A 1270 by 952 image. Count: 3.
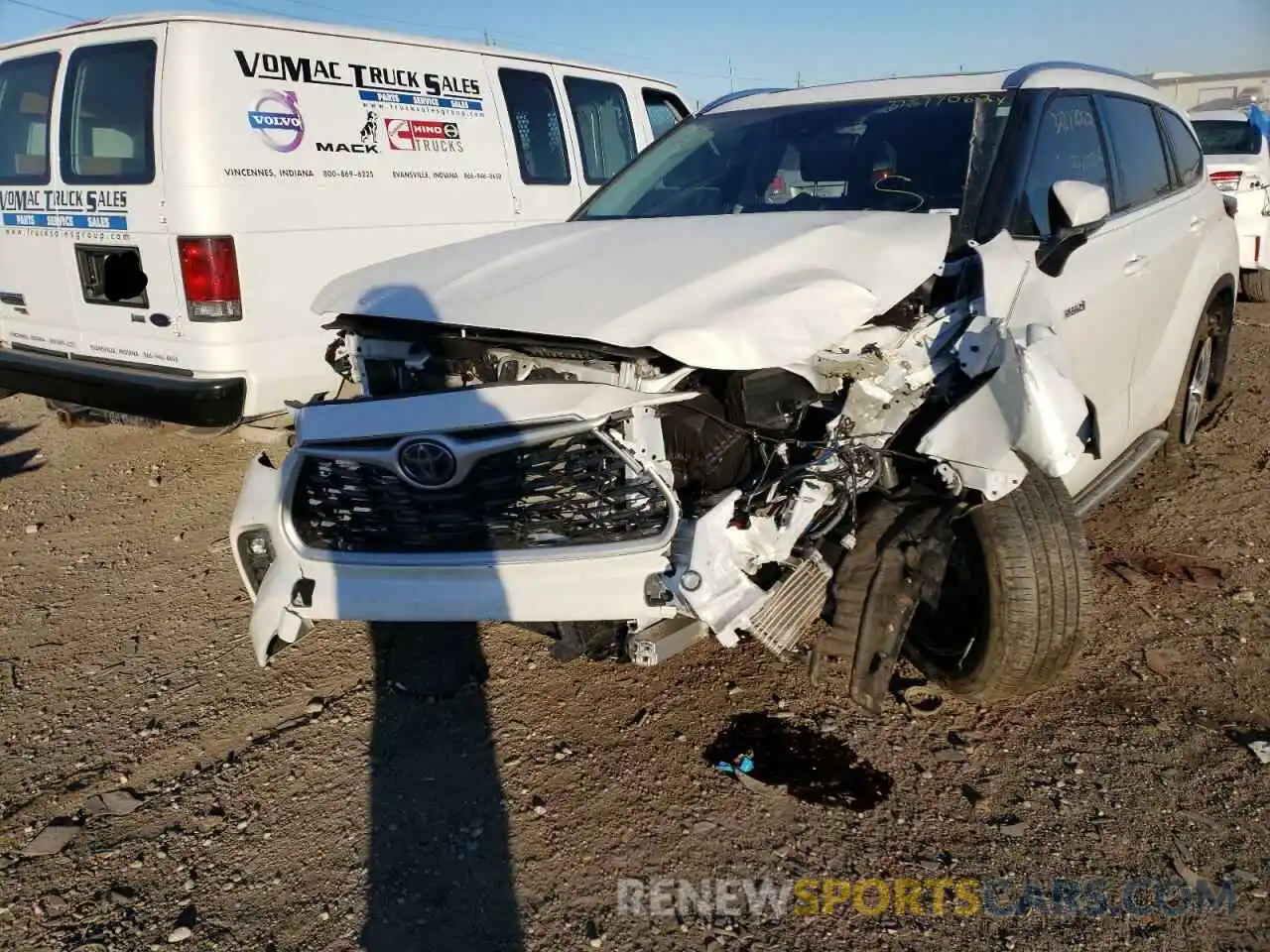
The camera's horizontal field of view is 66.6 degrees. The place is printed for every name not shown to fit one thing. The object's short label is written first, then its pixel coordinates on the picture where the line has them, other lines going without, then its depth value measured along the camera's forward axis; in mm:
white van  4723
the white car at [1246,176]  8625
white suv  2662
